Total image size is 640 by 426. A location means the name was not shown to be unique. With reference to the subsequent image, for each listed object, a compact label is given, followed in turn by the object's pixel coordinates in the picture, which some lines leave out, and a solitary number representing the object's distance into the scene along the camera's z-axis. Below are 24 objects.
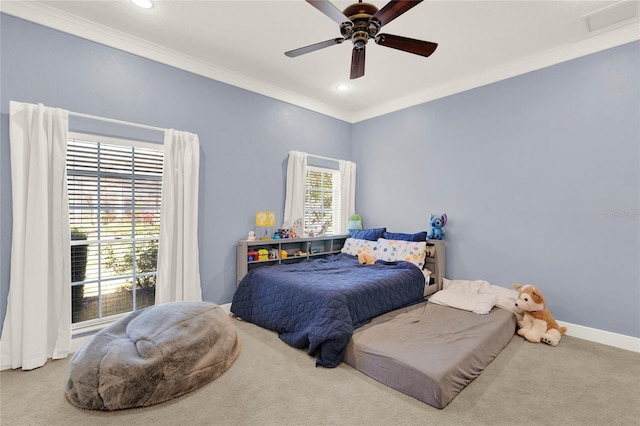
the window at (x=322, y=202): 4.62
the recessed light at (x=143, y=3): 2.42
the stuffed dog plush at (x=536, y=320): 2.80
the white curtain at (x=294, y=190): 4.16
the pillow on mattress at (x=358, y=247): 4.09
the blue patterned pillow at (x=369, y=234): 4.30
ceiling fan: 1.75
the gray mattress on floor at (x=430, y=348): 1.94
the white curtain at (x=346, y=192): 4.89
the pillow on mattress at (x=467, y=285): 3.52
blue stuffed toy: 3.92
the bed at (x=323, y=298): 2.41
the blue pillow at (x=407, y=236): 3.88
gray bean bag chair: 1.81
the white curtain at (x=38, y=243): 2.33
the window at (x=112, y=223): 2.73
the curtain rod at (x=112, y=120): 2.63
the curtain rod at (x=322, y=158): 4.47
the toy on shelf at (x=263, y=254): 3.76
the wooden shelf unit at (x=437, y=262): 3.80
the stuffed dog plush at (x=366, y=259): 3.85
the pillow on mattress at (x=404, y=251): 3.67
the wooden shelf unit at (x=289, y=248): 3.60
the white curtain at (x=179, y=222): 3.05
